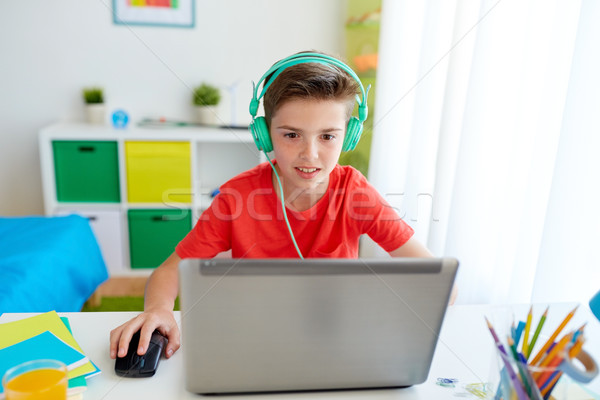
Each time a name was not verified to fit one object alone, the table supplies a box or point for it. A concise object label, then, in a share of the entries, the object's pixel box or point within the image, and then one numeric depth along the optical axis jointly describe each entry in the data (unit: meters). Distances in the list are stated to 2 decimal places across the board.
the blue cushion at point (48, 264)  1.44
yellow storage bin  2.40
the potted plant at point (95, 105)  2.56
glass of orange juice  0.59
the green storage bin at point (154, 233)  2.50
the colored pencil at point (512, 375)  0.56
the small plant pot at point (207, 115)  2.64
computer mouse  0.72
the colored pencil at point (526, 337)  0.60
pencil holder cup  0.55
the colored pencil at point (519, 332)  0.60
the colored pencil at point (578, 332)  0.55
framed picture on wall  2.54
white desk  0.69
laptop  0.57
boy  0.97
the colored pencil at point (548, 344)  0.58
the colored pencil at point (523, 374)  0.55
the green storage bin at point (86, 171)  2.40
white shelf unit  2.38
